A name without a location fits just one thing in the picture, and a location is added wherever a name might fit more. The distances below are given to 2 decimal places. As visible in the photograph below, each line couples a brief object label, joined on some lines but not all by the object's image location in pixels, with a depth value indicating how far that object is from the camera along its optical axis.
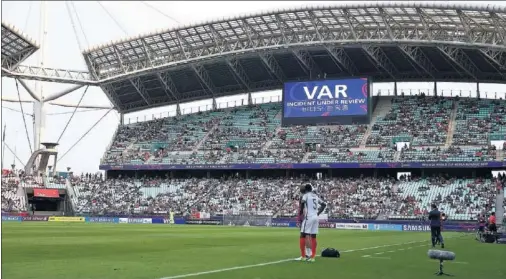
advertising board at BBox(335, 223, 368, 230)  53.12
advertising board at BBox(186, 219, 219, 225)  60.03
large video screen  69.12
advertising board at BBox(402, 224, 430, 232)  49.81
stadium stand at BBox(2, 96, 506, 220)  59.97
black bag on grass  17.22
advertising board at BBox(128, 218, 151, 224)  62.62
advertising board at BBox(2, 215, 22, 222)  62.93
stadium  58.59
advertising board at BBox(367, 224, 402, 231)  51.88
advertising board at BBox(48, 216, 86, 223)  64.50
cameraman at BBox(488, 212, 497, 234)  28.80
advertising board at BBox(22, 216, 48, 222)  64.25
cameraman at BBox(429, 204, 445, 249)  23.38
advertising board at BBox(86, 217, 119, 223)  64.75
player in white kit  15.10
